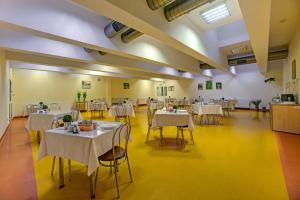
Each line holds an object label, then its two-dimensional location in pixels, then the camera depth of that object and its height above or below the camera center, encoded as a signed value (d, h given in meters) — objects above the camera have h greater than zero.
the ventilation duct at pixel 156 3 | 1.77 +1.34
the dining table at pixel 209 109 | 4.68 -0.40
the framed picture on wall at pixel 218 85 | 9.13 +0.87
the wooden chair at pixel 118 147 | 1.64 -0.69
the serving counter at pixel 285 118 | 3.66 -0.61
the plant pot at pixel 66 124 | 1.81 -0.35
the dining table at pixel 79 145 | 1.49 -0.57
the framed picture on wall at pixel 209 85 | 9.52 +0.95
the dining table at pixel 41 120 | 3.13 -0.51
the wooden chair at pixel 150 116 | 3.27 -0.47
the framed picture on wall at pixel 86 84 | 8.65 +0.97
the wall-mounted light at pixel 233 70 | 7.74 +1.70
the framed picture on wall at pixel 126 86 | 11.09 +1.08
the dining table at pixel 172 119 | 2.92 -0.49
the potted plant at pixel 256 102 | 7.48 -0.29
